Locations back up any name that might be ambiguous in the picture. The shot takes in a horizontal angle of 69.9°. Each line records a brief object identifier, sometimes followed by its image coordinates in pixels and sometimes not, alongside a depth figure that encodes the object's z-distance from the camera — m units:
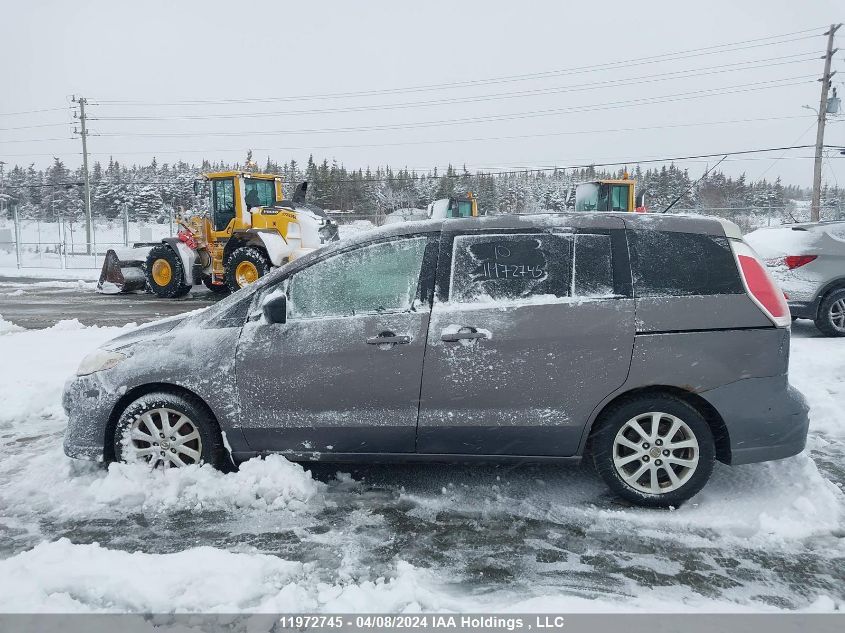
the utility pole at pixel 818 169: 27.80
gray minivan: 3.52
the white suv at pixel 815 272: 8.41
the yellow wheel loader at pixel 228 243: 14.56
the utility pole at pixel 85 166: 35.31
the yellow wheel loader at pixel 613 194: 19.16
